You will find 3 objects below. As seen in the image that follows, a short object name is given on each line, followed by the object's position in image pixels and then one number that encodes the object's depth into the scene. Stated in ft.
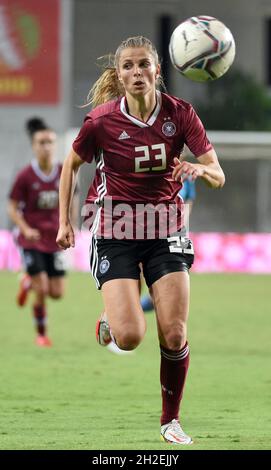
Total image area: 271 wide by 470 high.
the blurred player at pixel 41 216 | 80.48
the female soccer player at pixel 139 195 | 42.39
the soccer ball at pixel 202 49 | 45.68
